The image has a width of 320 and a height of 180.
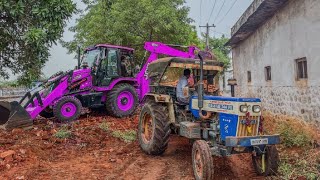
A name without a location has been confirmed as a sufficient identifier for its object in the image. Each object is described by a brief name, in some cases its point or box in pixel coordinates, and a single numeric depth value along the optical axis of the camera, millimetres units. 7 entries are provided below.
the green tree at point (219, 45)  33165
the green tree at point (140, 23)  12997
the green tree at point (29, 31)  4643
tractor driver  5035
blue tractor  3866
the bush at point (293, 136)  5376
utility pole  26874
